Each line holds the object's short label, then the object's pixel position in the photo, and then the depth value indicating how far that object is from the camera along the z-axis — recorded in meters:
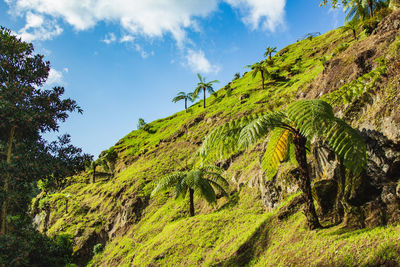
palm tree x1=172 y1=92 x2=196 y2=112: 48.88
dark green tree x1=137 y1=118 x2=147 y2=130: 55.28
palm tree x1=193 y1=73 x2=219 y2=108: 41.19
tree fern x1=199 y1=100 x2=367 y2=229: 5.00
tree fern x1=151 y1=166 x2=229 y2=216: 14.00
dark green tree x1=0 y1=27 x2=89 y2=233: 6.79
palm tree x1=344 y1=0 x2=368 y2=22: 24.18
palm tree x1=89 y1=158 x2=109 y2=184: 35.24
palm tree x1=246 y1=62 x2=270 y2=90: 35.38
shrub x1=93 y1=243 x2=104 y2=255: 19.91
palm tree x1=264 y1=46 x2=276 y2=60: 55.13
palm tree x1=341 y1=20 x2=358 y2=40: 28.85
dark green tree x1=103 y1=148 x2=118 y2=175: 37.91
